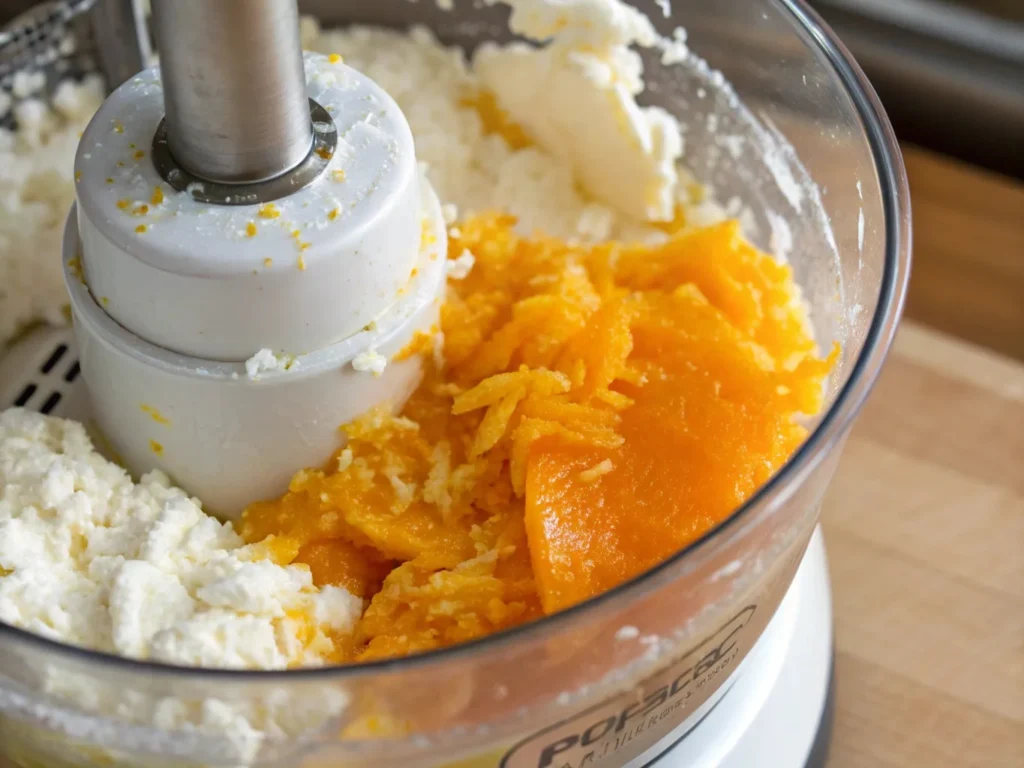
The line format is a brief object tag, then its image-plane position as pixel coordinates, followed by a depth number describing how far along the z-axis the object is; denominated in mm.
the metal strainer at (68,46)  342
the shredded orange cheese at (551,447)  269
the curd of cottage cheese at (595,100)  324
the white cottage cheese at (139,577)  257
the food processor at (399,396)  236
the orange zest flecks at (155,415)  280
